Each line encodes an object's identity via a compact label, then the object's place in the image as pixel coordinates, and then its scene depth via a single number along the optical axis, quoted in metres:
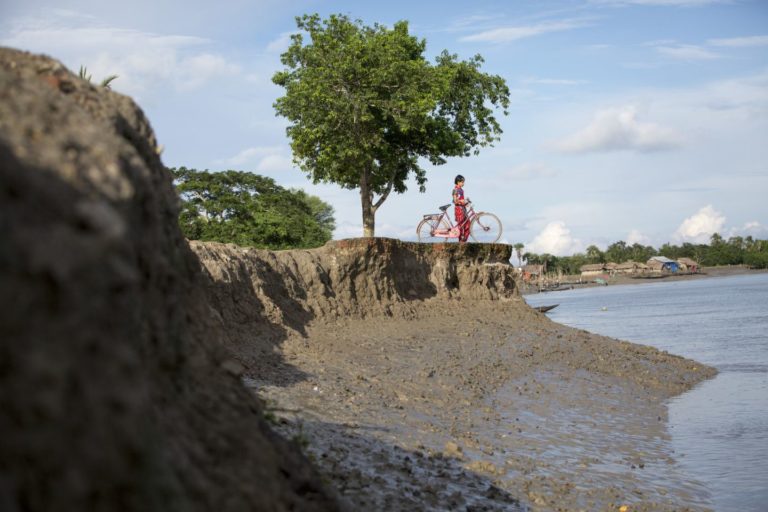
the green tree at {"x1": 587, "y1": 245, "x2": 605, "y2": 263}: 168.02
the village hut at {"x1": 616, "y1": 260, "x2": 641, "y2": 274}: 150.00
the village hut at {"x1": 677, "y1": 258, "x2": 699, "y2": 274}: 150.50
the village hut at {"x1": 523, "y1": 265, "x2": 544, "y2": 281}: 143.75
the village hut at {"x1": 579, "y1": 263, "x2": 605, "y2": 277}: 152.88
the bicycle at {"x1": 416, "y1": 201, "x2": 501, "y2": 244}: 23.22
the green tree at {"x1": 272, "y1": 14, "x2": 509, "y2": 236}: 28.05
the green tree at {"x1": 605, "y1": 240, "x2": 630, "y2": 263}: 165.91
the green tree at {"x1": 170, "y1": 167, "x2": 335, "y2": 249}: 37.62
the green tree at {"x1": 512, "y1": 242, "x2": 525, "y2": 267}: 145.35
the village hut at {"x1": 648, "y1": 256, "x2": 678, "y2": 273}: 147.00
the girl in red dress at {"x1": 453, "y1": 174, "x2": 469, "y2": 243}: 22.72
